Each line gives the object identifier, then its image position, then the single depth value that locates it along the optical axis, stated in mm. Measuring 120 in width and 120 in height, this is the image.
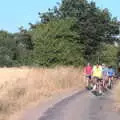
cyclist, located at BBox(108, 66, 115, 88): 33531
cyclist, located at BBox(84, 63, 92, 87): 33188
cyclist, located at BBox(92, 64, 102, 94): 28662
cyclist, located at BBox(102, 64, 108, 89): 31408
